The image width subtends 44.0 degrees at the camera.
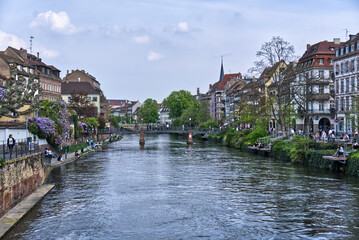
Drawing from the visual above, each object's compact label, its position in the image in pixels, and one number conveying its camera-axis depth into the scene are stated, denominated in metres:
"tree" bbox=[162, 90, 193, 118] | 151.12
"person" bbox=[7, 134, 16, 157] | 24.56
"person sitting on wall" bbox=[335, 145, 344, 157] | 35.78
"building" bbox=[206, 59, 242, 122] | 149.30
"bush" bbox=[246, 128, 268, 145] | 66.19
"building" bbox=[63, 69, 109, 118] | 129.75
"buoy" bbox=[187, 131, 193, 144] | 90.38
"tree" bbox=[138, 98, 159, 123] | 185.25
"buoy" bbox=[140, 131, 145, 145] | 86.45
